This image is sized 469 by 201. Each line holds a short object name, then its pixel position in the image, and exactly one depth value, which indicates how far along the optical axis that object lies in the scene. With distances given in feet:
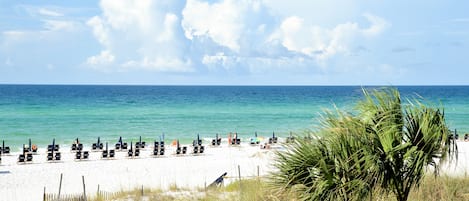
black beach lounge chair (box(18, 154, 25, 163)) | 85.20
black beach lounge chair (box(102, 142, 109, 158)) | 89.75
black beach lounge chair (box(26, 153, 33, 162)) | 85.87
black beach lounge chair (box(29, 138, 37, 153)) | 97.25
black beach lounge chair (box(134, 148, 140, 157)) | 91.74
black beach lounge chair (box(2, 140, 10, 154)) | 96.37
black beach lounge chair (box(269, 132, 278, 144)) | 105.60
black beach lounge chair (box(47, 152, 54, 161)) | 87.23
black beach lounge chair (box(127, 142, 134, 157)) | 91.20
